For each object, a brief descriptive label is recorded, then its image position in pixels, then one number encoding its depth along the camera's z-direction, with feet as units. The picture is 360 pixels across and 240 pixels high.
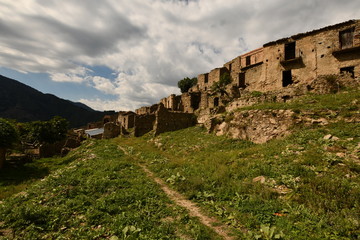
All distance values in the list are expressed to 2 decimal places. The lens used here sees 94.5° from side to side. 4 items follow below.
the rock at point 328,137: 27.84
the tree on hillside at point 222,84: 93.35
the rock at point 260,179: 21.87
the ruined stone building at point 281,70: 62.39
